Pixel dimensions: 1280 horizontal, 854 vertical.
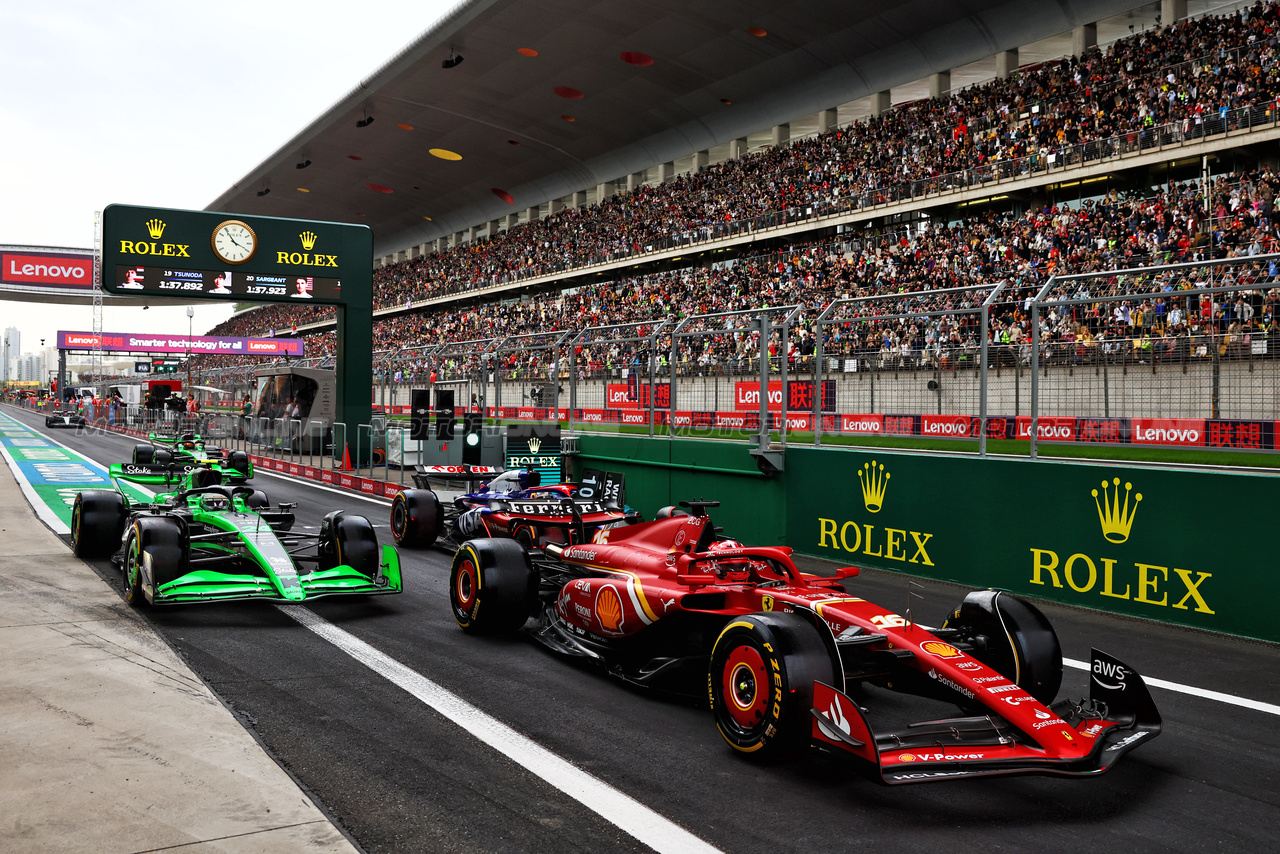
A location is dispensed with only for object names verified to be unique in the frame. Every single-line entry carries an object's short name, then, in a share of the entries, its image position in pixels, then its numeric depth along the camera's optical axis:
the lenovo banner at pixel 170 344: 64.00
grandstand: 8.62
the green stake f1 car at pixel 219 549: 7.05
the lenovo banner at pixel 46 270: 59.34
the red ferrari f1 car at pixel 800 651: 3.95
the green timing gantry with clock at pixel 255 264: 19.77
